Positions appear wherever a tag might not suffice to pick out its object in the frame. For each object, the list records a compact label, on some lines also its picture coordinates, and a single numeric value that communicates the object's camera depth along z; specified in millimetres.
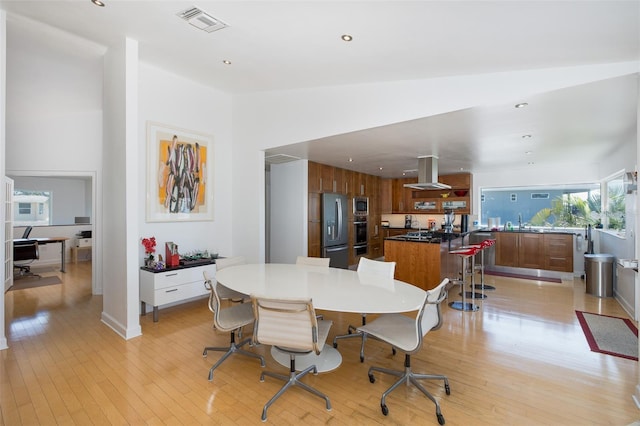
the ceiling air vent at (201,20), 2575
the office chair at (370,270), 3086
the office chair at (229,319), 2534
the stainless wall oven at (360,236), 7324
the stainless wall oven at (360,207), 7350
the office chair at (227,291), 3316
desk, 5944
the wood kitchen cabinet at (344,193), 6061
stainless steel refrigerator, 6277
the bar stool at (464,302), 4347
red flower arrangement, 3951
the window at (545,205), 6508
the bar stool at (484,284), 5000
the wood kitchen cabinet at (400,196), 8523
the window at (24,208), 8367
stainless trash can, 4840
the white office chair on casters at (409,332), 2074
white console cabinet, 3771
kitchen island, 4871
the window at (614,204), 4902
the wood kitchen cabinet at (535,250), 6320
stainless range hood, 5613
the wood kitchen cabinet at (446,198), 7711
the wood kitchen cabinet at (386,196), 8789
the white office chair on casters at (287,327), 2020
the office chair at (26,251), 5796
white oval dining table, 2152
